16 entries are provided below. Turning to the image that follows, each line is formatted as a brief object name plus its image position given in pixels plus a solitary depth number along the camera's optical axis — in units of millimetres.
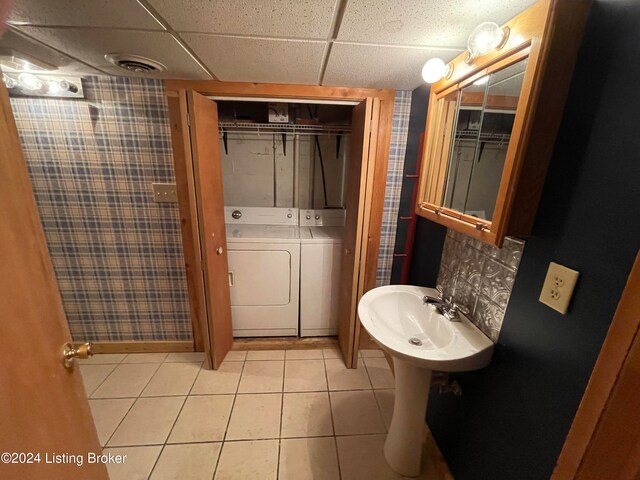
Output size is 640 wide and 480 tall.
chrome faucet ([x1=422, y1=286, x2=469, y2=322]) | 1205
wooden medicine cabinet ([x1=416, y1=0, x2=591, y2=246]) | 699
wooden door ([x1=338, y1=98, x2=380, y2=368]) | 1584
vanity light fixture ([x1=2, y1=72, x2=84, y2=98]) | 1480
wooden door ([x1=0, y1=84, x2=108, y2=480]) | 540
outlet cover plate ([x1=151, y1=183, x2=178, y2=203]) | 1799
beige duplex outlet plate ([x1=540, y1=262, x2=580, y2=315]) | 729
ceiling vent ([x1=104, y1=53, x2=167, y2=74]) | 1265
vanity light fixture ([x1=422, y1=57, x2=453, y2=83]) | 1065
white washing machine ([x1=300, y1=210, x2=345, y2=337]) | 2160
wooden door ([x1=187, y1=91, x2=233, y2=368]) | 1556
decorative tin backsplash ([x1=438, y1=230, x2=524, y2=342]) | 981
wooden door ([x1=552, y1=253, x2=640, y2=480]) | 420
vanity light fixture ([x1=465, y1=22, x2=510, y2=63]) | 808
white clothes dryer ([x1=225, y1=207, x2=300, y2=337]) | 2119
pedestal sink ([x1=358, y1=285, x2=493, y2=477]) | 997
